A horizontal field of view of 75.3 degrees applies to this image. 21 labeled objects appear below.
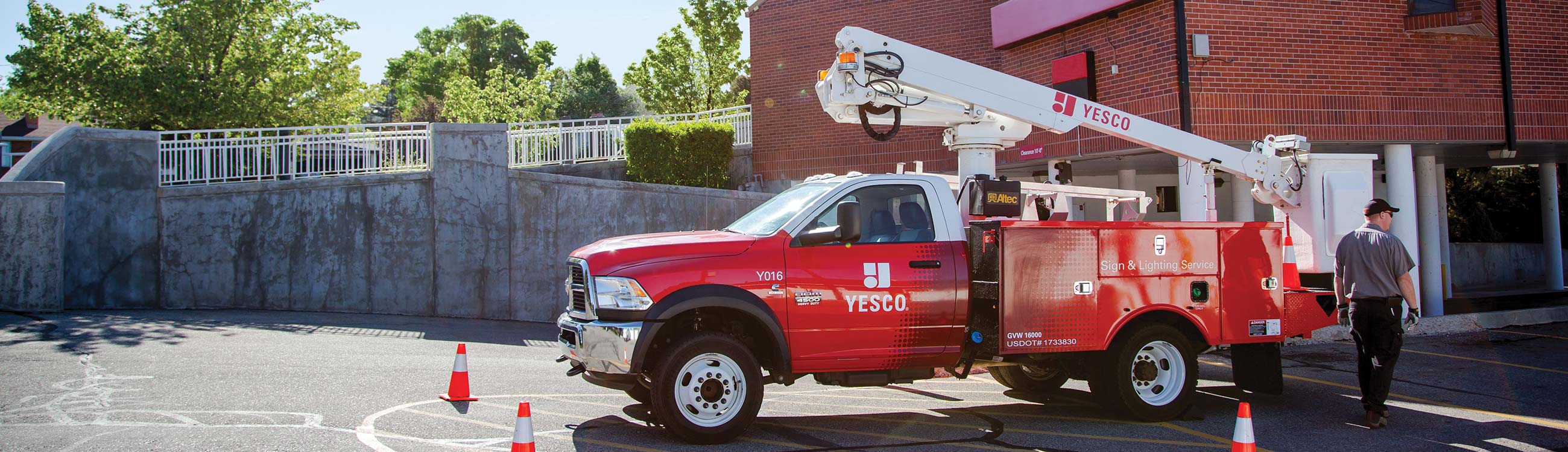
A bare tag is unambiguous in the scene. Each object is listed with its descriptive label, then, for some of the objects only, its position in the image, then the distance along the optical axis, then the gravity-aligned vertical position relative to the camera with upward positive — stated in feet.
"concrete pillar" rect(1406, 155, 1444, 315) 54.80 +0.79
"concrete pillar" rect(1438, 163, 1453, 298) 67.56 +1.21
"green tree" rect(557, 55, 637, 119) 156.87 +26.14
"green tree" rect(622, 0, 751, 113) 106.52 +21.24
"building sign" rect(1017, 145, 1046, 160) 54.39 +5.36
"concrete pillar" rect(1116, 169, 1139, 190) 67.15 +4.63
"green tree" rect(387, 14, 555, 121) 230.89 +48.16
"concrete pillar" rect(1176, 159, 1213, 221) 45.60 +2.28
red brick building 46.91 +8.40
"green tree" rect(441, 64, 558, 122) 130.11 +22.70
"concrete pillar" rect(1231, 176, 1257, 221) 60.03 +2.74
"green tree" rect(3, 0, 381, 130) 86.48 +18.28
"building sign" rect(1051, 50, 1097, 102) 51.70 +8.98
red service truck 22.70 -0.80
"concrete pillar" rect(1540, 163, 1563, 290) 70.95 +0.30
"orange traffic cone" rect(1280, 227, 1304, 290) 29.53 -0.83
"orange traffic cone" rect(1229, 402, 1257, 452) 17.65 -3.25
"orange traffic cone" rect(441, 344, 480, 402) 27.50 -3.18
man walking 25.11 -1.50
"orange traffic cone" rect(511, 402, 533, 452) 17.49 -2.92
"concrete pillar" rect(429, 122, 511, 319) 51.96 +2.10
